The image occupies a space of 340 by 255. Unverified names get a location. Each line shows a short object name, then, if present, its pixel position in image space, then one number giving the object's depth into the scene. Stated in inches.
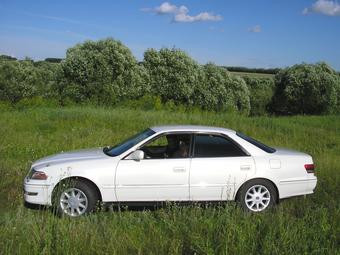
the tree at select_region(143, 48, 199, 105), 1654.8
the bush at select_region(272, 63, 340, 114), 1930.4
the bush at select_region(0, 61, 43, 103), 2069.4
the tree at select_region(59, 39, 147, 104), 1282.0
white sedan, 287.4
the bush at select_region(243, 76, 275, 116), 2235.2
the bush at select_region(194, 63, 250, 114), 1832.3
